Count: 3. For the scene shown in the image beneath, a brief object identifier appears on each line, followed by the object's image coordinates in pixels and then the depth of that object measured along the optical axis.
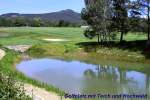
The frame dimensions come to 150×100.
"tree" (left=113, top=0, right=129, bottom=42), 23.13
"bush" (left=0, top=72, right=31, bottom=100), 5.75
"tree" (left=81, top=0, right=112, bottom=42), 23.48
